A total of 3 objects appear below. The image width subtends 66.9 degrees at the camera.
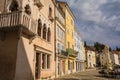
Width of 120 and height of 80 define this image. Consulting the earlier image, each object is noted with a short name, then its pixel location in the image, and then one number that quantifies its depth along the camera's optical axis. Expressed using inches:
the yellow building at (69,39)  685.6
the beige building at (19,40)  252.8
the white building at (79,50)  912.3
